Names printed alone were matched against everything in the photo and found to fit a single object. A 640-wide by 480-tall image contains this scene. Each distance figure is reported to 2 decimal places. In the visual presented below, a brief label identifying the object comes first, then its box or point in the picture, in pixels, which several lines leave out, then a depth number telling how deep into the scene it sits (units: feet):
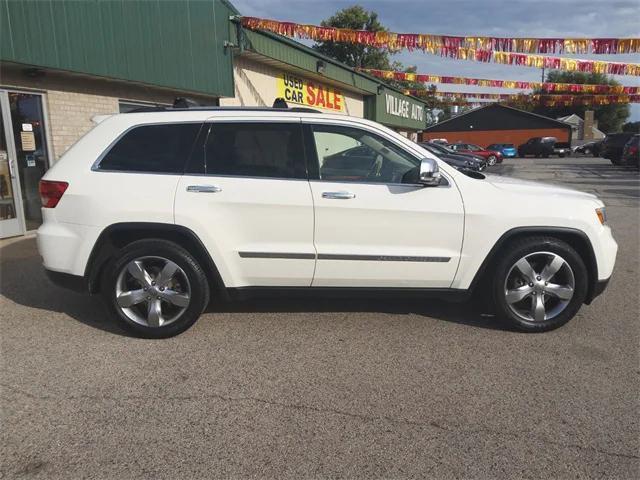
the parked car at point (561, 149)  148.81
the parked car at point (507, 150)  140.77
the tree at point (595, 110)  228.22
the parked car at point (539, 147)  146.61
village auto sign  87.67
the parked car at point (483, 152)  109.73
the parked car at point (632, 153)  77.56
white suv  13.05
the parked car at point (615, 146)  92.53
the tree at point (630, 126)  274.57
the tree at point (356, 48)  171.01
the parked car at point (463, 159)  65.21
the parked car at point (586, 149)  162.60
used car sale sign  51.37
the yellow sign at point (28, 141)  26.83
